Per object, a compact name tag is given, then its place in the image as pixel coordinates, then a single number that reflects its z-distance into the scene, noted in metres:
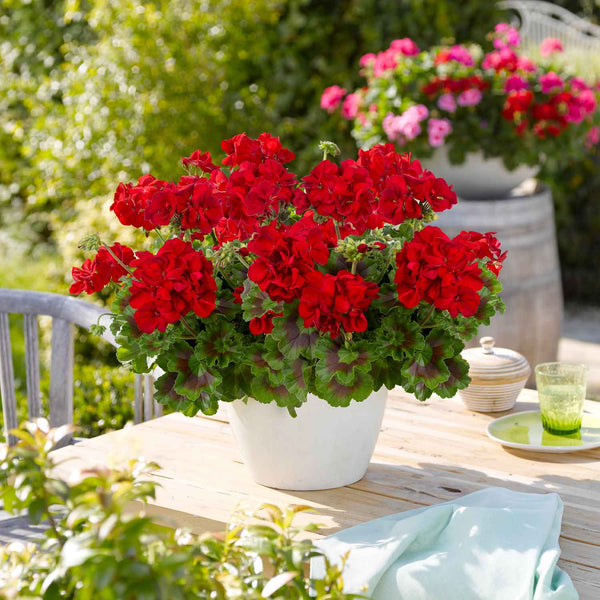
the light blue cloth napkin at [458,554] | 1.92
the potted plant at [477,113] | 4.15
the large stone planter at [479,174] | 4.23
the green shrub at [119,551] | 1.41
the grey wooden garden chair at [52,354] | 2.71
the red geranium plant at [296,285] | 1.99
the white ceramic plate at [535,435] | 2.28
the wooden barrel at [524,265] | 3.99
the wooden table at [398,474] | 2.10
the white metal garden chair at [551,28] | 7.86
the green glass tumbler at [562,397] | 2.32
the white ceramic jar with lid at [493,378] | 2.43
